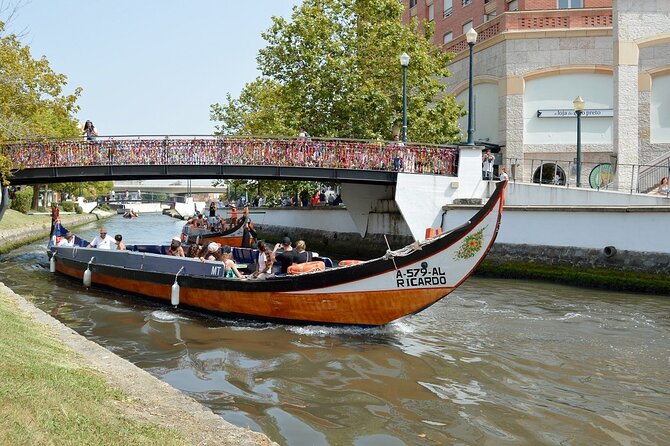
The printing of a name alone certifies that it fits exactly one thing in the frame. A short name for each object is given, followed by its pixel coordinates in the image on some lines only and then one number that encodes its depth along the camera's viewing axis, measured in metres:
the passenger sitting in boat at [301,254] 13.97
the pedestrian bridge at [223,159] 24.23
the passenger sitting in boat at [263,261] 14.21
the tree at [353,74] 31.55
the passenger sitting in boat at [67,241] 21.41
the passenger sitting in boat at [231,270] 14.36
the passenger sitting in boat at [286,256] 14.03
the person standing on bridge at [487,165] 26.00
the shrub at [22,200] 51.58
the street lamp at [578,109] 23.17
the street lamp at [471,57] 21.72
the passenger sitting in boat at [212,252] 16.16
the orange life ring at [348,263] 12.67
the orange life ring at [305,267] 13.36
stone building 27.52
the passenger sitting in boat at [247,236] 24.09
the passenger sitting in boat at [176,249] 17.25
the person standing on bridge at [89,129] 24.76
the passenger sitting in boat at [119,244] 19.00
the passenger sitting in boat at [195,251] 17.44
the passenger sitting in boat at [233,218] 30.76
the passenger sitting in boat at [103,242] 20.11
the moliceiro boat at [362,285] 11.77
